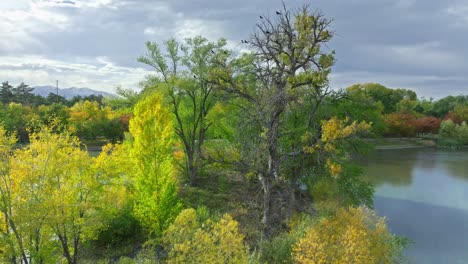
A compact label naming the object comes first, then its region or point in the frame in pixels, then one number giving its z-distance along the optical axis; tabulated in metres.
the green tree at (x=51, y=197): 12.72
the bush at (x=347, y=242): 11.73
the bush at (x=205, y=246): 10.17
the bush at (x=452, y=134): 70.06
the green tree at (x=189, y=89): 25.47
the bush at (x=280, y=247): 14.45
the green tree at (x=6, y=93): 81.32
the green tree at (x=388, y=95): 84.97
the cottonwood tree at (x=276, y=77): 14.56
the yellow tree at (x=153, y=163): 17.81
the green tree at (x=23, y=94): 82.44
